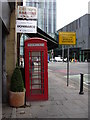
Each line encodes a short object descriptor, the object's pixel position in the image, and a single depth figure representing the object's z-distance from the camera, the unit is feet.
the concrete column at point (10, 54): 13.82
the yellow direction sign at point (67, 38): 23.27
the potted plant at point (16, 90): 12.35
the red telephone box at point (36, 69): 14.16
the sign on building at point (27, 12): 15.30
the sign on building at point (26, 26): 14.52
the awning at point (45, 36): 22.73
